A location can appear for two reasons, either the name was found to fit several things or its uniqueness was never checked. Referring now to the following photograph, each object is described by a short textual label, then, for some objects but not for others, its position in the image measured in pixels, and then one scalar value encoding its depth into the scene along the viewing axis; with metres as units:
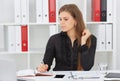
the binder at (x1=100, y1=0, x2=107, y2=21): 3.45
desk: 2.07
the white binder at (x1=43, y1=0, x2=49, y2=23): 3.38
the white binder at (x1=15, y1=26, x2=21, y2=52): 3.43
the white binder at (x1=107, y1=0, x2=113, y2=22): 3.42
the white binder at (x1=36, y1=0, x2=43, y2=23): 3.39
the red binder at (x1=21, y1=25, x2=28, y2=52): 3.44
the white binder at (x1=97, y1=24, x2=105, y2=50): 3.45
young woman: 2.70
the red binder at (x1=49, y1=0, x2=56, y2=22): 3.41
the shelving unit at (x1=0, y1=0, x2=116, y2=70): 3.50
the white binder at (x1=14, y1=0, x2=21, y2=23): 3.36
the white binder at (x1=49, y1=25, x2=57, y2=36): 3.44
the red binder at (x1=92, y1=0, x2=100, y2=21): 3.43
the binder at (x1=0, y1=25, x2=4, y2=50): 3.70
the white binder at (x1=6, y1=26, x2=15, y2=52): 3.42
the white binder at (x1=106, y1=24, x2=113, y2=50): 3.46
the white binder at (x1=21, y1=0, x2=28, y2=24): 3.37
